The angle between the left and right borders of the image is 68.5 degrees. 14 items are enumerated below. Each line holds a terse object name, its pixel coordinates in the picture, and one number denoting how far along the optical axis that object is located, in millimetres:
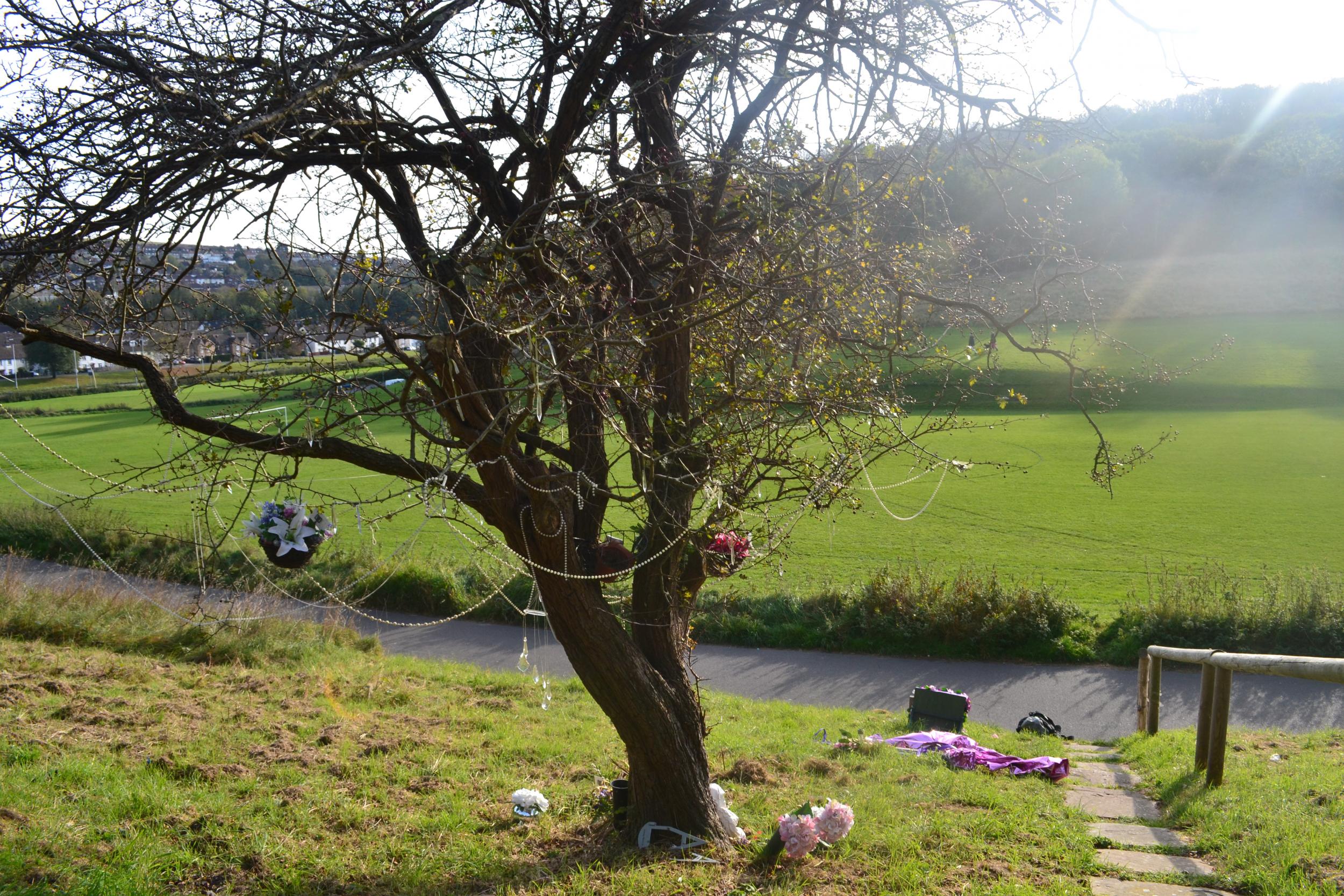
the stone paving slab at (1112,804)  5773
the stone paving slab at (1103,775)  6867
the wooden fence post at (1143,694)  8859
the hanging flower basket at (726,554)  5023
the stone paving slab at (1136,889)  4059
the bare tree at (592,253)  3730
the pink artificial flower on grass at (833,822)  4613
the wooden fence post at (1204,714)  6105
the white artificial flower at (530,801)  5363
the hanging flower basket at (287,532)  6352
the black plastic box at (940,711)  8445
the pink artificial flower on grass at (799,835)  4445
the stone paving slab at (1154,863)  4457
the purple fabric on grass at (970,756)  6820
